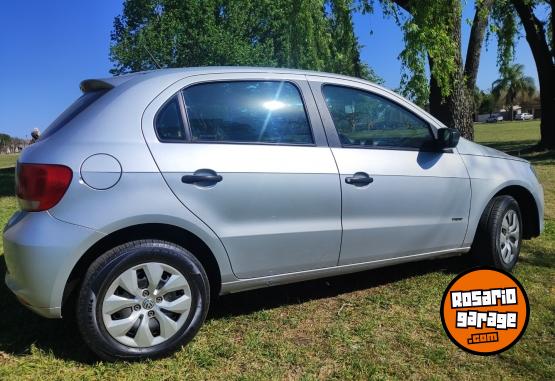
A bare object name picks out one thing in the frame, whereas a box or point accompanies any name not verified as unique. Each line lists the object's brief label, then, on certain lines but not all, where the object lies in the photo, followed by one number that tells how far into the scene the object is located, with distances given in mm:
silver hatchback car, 2916
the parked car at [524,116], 96400
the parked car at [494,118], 95388
